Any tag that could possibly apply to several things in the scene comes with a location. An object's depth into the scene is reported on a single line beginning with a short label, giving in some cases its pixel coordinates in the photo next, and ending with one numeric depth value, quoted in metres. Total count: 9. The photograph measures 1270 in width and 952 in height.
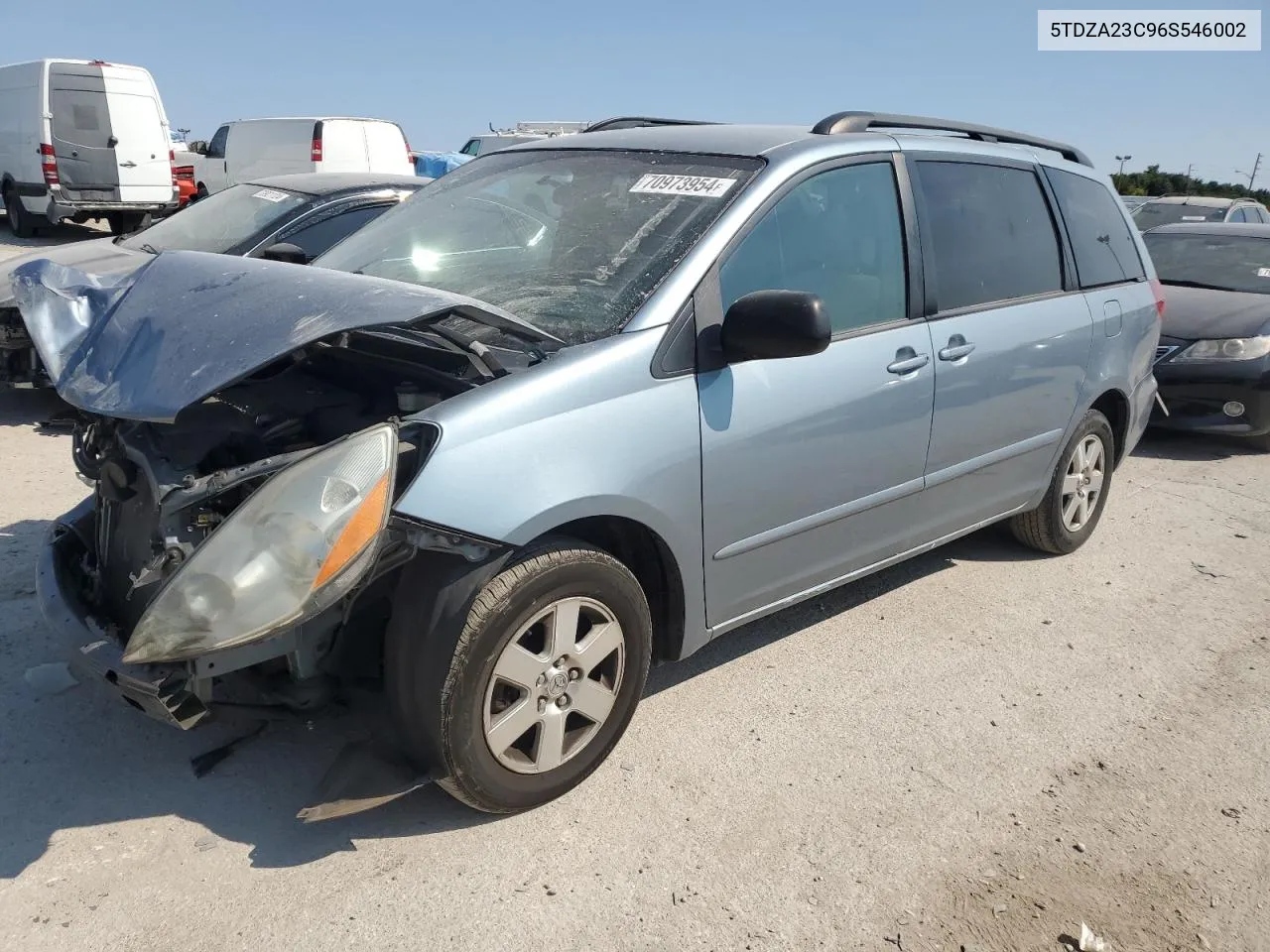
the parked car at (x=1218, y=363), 7.16
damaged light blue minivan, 2.42
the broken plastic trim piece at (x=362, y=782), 2.49
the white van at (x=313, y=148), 14.73
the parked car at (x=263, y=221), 6.38
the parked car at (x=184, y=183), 16.66
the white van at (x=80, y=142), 14.89
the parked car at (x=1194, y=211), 12.88
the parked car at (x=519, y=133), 21.42
